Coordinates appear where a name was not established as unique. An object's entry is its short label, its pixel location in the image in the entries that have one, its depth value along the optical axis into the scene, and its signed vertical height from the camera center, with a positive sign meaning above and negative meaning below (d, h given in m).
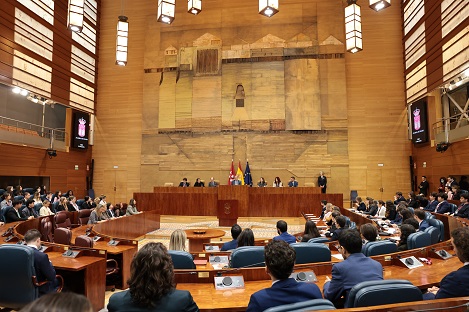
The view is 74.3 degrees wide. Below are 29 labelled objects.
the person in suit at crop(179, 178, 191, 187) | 12.50 -0.14
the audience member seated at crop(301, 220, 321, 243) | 4.11 -0.69
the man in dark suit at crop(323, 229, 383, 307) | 1.97 -0.60
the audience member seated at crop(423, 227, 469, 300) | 1.80 -0.58
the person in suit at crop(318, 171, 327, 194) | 12.55 -0.10
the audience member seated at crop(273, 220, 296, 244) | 3.70 -0.66
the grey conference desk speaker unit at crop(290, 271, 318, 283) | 2.43 -0.77
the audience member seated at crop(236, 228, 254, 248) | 3.38 -0.64
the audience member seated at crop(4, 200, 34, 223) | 6.48 -0.70
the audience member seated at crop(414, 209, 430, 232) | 4.43 -0.61
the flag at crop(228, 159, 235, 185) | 12.96 +0.16
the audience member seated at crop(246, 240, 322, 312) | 1.54 -0.55
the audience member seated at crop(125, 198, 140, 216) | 8.61 -0.86
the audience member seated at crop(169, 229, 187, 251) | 3.36 -0.66
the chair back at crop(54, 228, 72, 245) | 4.71 -0.85
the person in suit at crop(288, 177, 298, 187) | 12.11 -0.13
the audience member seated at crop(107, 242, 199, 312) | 1.43 -0.52
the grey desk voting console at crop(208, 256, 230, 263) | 3.21 -0.83
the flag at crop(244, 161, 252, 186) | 12.98 +0.16
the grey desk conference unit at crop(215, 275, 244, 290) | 2.36 -0.79
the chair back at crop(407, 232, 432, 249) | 3.46 -0.69
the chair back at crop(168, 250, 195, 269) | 2.72 -0.71
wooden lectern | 9.94 -1.03
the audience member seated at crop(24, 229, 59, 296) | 2.81 -0.78
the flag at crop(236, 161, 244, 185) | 12.87 +0.25
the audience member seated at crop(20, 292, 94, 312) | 0.75 -0.31
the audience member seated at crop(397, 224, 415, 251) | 3.61 -0.64
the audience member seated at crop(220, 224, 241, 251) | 3.88 -0.81
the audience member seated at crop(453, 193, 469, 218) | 6.14 -0.59
